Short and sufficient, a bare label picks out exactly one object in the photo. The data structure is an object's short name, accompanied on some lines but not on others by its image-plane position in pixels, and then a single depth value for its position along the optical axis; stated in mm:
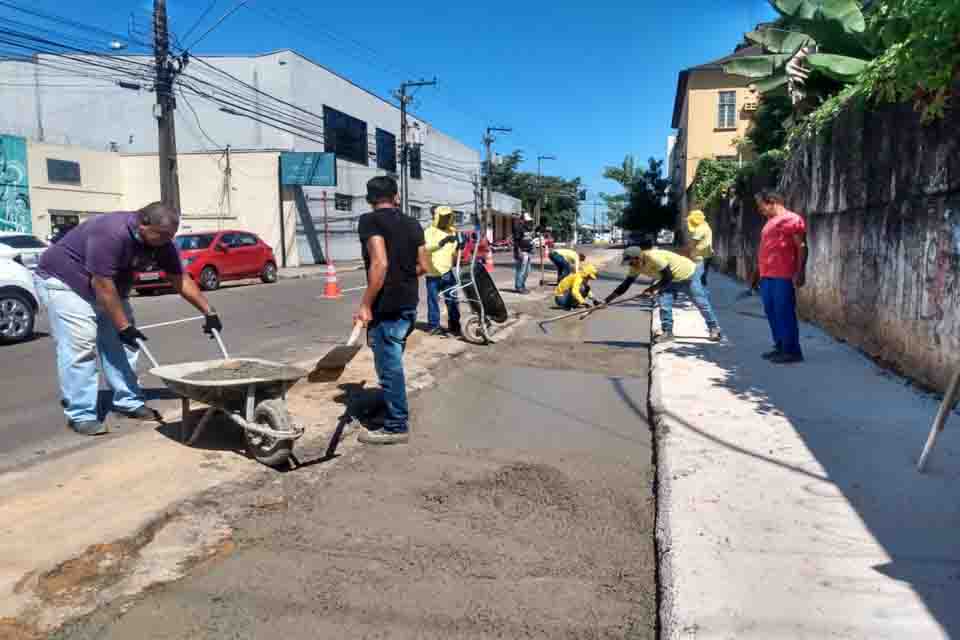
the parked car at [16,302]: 8766
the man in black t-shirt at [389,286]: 4508
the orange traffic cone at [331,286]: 15016
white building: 28531
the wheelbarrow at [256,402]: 4039
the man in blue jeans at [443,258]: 8539
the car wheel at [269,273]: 19272
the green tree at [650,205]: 50125
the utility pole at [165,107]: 18312
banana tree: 8812
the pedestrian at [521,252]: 15250
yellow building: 39156
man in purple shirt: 4441
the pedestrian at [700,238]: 10844
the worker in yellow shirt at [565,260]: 12486
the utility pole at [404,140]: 35750
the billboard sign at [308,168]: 27703
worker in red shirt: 6559
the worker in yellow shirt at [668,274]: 8102
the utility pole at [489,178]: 52353
